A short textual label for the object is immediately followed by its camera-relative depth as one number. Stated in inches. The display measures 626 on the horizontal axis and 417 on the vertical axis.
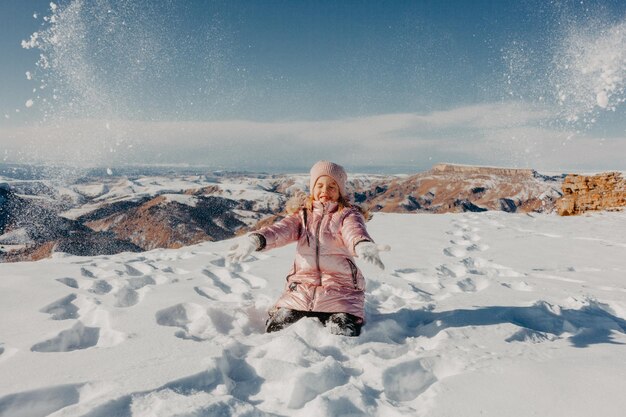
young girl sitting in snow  139.1
